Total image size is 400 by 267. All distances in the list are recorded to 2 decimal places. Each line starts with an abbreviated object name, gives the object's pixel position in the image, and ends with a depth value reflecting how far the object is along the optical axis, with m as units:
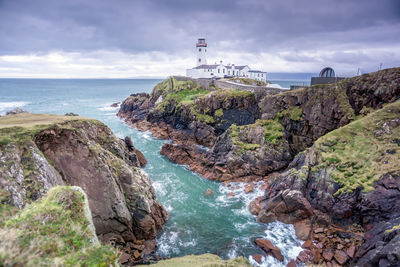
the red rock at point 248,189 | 28.73
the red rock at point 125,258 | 16.59
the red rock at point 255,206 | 24.38
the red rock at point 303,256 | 17.51
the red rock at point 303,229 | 19.80
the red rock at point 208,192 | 28.53
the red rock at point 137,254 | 17.42
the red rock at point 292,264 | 17.12
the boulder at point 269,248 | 18.09
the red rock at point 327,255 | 17.01
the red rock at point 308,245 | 18.62
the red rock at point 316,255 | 17.19
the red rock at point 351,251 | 16.74
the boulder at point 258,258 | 17.73
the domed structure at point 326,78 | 34.78
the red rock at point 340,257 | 16.53
